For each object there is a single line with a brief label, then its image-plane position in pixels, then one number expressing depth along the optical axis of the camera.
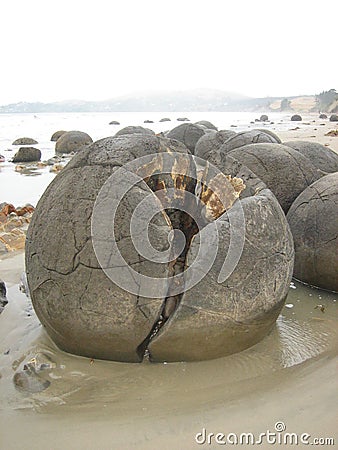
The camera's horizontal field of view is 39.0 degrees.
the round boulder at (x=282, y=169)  5.78
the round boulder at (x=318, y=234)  4.71
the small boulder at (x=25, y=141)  26.34
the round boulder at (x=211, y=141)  11.28
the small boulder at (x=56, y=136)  28.80
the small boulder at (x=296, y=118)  51.59
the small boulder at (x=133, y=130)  13.43
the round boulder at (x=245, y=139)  8.73
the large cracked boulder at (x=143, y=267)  3.29
